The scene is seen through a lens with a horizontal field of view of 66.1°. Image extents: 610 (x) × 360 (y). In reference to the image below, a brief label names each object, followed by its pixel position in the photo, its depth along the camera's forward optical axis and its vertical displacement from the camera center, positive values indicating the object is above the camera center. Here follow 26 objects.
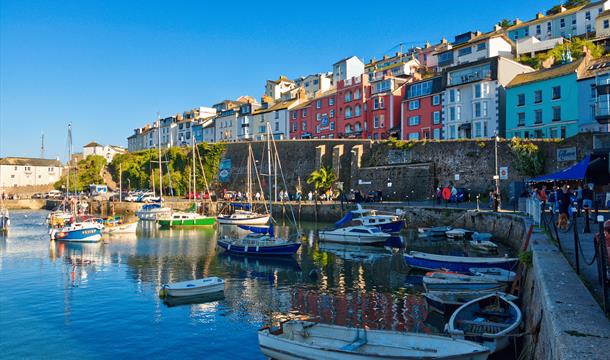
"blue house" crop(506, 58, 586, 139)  40.91 +7.15
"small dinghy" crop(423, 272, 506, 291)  15.10 -3.35
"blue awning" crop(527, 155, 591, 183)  17.81 +0.33
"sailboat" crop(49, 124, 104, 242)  35.09 -3.50
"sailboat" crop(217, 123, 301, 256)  26.50 -3.55
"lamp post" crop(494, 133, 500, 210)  39.60 +0.71
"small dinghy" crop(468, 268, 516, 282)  15.78 -3.27
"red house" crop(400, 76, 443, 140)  51.34 +8.11
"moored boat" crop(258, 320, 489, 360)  9.16 -3.42
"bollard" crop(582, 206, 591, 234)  17.30 -1.80
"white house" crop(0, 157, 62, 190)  109.00 +3.87
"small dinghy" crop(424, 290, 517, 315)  13.95 -3.53
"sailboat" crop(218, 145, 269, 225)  44.09 -3.25
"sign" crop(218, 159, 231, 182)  64.25 +1.97
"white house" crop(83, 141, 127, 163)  122.47 +9.72
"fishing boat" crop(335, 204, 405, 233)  33.72 -2.83
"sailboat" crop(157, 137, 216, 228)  45.97 -3.43
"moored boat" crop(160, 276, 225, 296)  17.61 -3.88
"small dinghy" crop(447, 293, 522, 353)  10.34 -3.36
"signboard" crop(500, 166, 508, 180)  39.25 +0.78
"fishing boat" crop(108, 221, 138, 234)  40.22 -3.69
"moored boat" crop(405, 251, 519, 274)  18.62 -3.37
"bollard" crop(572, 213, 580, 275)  9.55 -1.45
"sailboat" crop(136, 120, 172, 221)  50.56 -2.92
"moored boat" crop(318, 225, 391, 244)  30.41 -3.46
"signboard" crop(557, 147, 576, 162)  35.91 +2.04
